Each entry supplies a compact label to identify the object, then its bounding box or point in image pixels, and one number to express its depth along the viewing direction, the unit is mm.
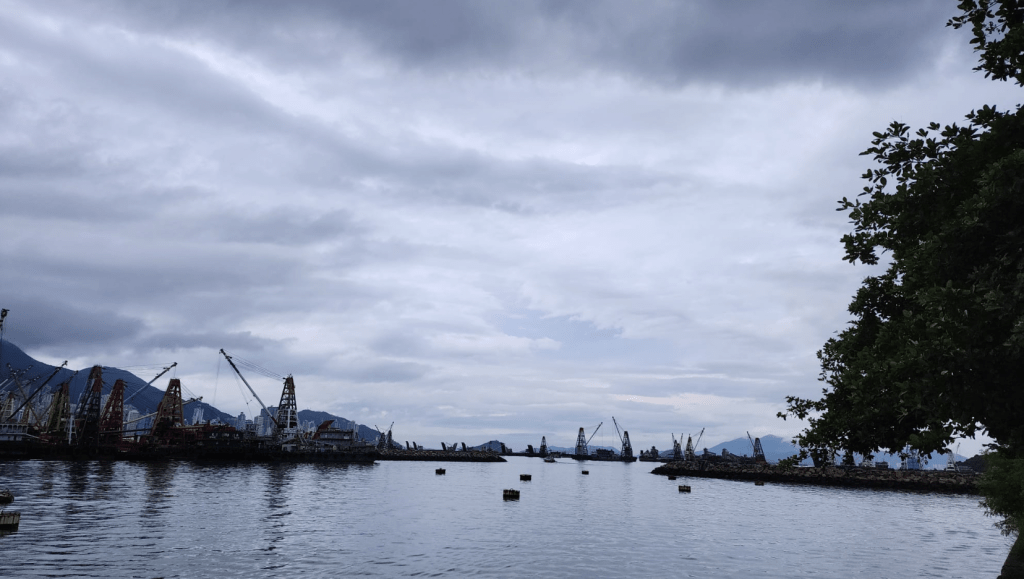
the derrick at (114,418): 181250
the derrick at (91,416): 173375
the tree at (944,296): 14367
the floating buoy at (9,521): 42156
